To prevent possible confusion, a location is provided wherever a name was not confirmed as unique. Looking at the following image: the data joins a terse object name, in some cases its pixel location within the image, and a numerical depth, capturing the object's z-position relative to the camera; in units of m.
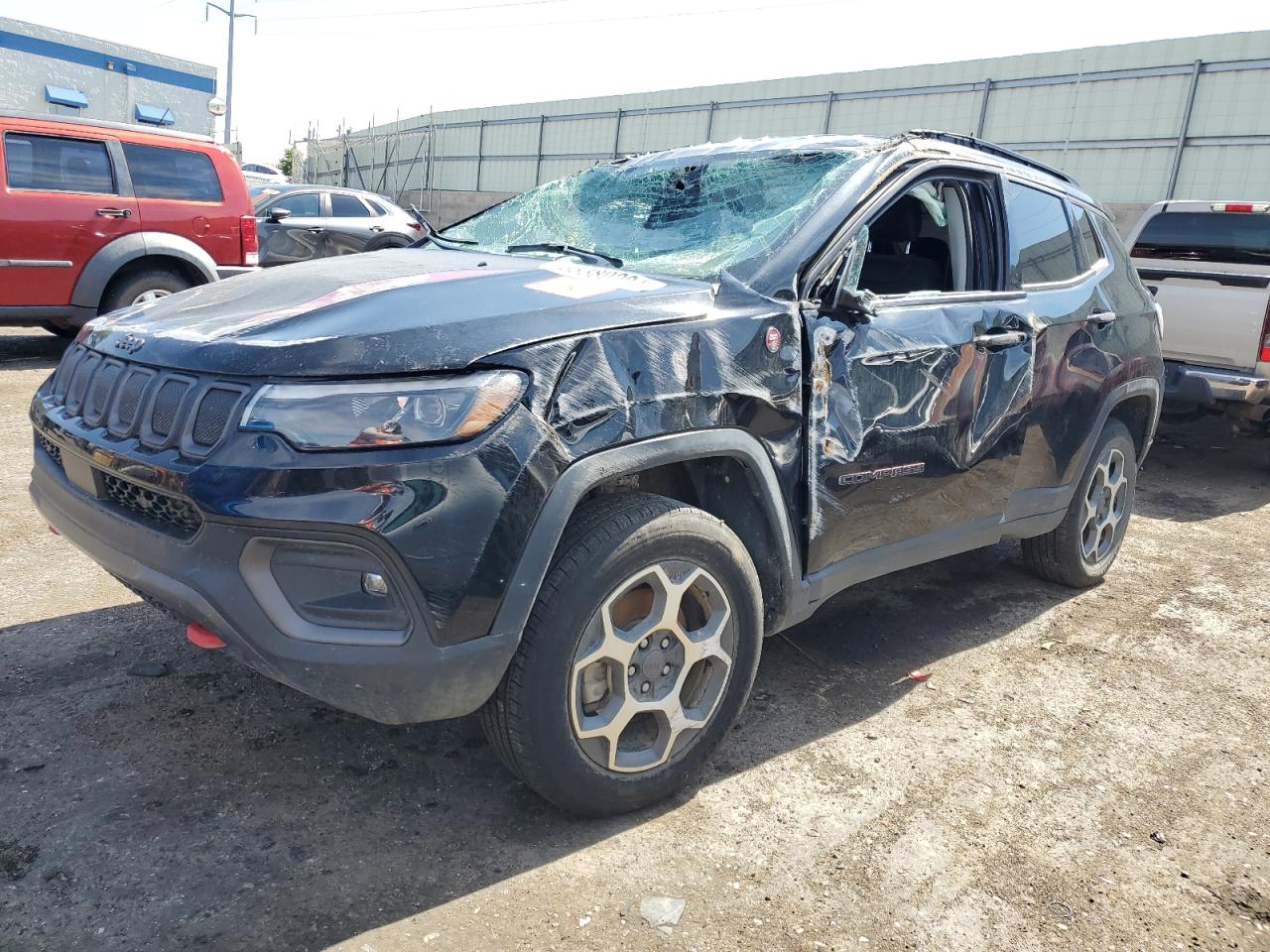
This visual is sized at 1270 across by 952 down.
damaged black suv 2.11
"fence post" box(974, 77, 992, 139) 15.06
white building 23.22
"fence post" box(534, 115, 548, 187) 22.12
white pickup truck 6.70
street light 32.25
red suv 7.54
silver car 12.18
